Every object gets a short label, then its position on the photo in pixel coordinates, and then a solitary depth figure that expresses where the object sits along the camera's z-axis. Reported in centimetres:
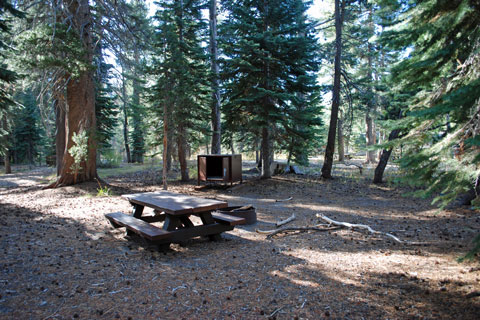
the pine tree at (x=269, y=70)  1170
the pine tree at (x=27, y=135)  2531
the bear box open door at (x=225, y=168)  1177
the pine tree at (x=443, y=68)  283
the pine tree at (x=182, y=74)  1022
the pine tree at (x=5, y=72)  725
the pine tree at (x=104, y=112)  1878
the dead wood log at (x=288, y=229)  576
